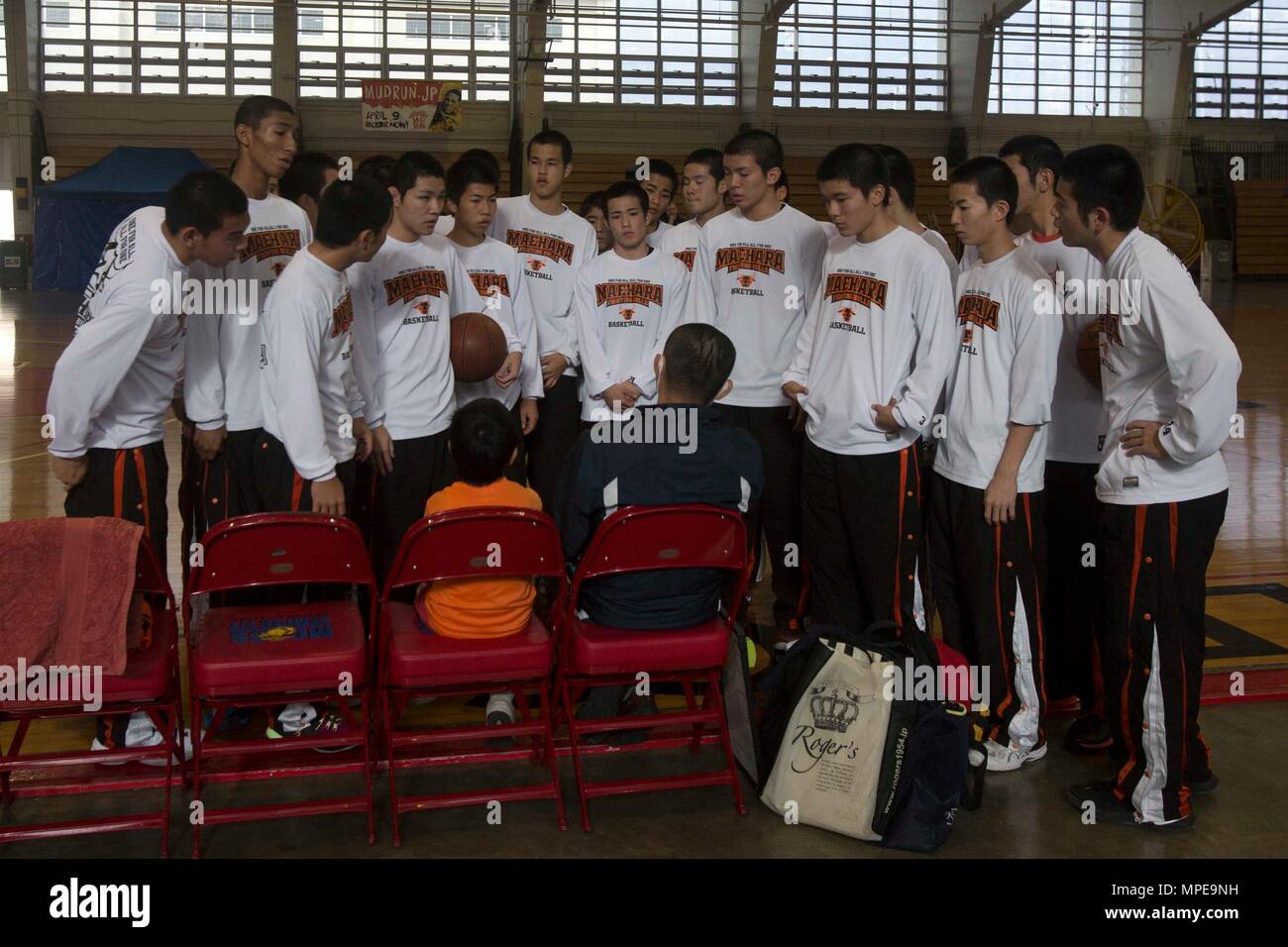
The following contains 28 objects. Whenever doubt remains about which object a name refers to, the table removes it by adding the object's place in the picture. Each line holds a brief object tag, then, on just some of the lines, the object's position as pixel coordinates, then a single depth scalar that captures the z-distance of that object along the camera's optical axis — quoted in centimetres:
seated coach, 315
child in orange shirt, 306
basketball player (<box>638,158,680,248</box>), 585
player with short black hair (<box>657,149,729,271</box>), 516
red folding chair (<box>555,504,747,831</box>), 301
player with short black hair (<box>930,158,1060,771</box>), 340
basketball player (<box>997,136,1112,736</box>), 370
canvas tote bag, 294
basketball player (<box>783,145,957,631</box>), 362
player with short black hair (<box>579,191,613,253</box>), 672
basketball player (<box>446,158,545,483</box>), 447
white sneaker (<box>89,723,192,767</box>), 340
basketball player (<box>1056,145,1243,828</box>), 296
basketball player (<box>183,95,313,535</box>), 374
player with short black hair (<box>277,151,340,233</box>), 478
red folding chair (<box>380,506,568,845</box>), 292
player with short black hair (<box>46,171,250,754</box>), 320
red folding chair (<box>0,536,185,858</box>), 278
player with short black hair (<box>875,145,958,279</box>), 422
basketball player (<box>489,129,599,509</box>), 505
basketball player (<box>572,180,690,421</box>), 473
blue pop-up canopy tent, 2020
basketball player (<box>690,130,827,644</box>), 457
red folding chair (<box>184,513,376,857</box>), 283
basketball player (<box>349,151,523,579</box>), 398
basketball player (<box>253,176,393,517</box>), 333
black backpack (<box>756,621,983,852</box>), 290
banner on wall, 1973
